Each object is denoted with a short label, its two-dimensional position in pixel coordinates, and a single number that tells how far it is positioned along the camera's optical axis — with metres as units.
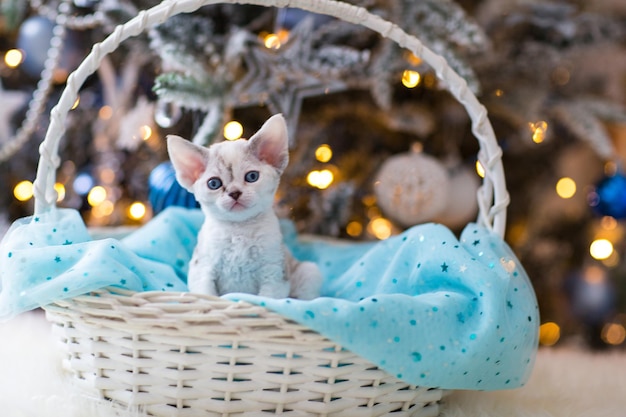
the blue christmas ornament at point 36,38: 1.73
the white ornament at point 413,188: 1.60
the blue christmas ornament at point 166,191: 1.46
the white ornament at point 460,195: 1.71
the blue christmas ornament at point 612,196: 1.70
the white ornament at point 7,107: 1.83
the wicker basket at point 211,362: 0.89
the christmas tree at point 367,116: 1.48
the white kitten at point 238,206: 1.06
